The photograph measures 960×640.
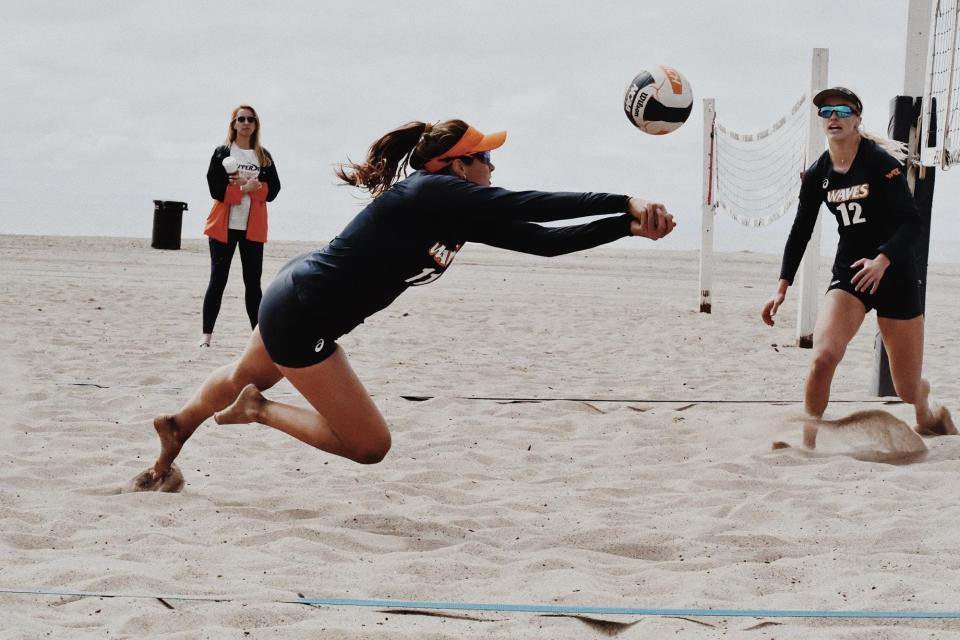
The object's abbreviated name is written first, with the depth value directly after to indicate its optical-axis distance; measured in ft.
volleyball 19.11
